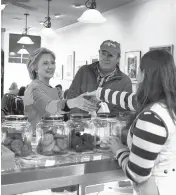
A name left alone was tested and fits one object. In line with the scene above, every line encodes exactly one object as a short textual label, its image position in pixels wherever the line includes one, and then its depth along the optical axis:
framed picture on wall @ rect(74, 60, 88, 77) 5.98
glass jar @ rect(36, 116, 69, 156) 1.29
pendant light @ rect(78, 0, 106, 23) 3.02
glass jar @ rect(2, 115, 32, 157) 1.24
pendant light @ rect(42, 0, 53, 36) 4.19
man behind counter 2.41
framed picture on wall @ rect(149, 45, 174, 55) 3.98
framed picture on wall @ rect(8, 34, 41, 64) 4.32
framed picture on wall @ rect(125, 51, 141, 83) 4.69
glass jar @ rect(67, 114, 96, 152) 1.37
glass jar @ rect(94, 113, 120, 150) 1.43
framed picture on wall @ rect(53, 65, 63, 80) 6.29
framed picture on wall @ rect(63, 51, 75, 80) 6.16
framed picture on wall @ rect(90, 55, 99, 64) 5.62
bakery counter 1.11
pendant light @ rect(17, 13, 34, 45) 3.97
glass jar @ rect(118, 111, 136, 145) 1.43
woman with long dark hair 1.13
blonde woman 1.62
